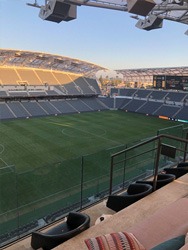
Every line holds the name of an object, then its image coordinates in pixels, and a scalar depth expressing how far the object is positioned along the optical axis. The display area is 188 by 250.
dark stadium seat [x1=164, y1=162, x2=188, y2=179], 5.64
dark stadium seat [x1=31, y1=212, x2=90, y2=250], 3.19
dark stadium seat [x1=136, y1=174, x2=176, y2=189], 4.98
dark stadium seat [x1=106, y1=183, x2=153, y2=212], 4.36
